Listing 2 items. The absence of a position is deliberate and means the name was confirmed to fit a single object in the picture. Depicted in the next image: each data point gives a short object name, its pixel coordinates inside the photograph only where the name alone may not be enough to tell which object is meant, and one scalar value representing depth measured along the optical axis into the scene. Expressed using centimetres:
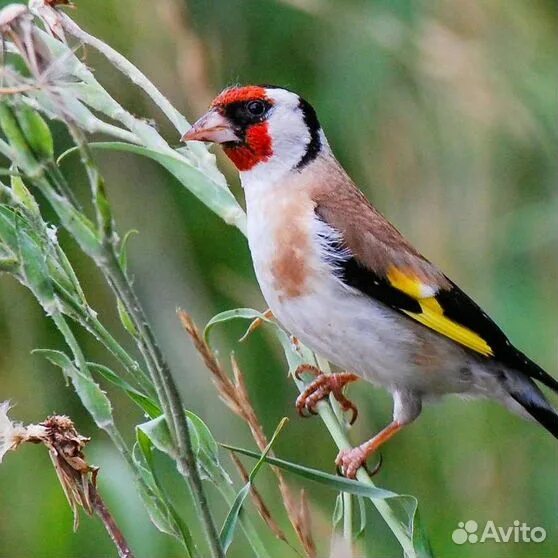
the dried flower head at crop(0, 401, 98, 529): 252
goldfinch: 261
